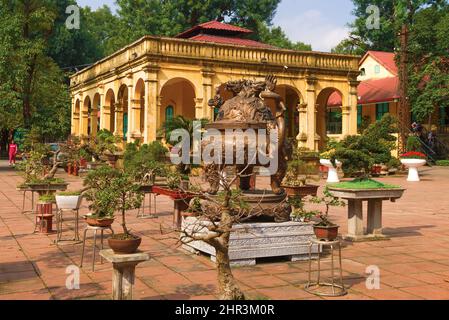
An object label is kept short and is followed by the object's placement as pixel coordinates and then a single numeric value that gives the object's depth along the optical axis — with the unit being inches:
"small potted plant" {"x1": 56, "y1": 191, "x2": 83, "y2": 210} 338.0
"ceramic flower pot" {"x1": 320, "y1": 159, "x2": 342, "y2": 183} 784.8
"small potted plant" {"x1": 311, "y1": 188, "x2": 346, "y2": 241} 259.4
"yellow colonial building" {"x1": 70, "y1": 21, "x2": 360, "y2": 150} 839.1
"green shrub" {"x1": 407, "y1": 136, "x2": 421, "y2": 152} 951.6
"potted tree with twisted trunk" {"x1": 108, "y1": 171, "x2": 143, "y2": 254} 245.8
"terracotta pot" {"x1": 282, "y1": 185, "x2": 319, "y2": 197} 398.9
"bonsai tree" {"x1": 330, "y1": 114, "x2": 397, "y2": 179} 374.6
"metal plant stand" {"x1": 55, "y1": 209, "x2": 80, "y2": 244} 332.2
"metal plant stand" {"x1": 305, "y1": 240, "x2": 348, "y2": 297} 217.6
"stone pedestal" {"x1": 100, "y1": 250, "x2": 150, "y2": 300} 192.4
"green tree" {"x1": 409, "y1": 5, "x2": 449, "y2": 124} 1144.2
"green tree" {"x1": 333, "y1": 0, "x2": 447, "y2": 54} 1635.1
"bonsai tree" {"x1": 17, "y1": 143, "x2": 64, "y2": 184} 419.5
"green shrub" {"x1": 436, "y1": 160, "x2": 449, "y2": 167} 1171.9
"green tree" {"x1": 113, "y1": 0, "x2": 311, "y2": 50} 1558.8
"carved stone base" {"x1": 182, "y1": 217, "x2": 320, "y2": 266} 269.9
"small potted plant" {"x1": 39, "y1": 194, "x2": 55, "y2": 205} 369.7
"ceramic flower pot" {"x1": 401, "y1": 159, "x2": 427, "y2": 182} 818.0
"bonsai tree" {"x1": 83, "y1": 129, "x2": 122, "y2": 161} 785.6
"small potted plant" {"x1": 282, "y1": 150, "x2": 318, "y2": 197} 399.5
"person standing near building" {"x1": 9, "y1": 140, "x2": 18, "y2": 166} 1042.7
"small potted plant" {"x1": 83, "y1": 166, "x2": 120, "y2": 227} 252.4
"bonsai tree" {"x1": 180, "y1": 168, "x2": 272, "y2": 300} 182.4
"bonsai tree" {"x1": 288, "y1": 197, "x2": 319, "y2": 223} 307.0
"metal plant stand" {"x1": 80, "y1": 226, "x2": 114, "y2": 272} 260.4
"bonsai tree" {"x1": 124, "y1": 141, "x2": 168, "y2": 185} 430.6
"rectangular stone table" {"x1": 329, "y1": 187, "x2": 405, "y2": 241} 333.7
